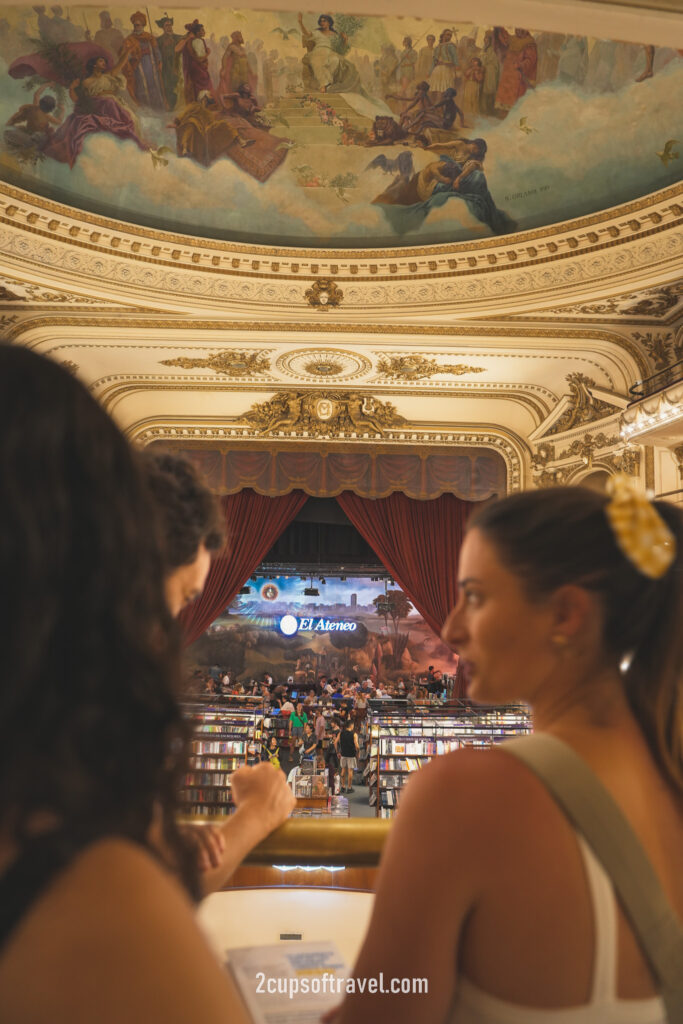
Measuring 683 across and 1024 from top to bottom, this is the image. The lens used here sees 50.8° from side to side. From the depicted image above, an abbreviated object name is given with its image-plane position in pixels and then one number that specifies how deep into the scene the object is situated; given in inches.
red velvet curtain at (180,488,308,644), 521.0
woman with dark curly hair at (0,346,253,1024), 18.2
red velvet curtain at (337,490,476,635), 525.0
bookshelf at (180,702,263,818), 362.0
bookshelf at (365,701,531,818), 361.4
